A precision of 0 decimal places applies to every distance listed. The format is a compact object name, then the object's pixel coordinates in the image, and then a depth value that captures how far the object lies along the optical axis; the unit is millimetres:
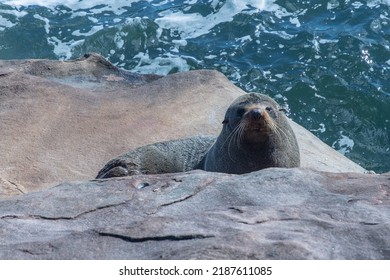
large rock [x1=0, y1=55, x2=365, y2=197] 15602
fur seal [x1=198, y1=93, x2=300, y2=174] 13562
